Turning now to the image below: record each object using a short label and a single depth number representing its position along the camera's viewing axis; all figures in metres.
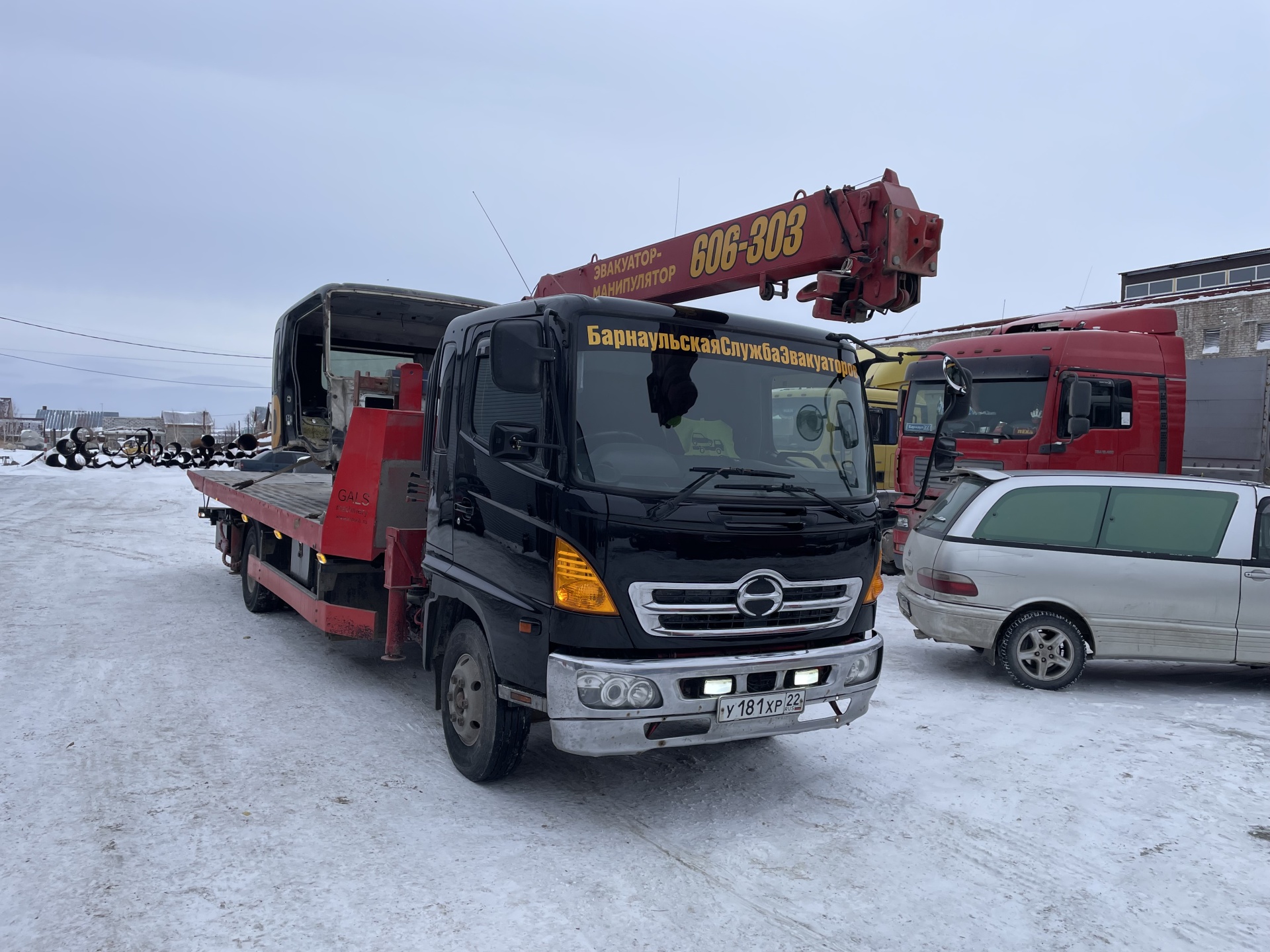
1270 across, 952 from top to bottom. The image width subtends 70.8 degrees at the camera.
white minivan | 6.26
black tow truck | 3.83
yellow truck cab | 11.35
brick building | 21.70
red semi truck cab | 9.53
